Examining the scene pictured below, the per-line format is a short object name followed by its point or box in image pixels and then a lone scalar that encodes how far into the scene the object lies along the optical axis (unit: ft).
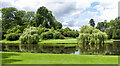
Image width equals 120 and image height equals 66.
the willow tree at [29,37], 132.61
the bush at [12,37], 182.90
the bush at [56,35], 183.22
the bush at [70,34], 213.81
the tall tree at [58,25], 292.81
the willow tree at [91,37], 104.99
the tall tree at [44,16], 267.39
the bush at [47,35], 178.18
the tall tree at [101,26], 319.68
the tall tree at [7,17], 252.79
